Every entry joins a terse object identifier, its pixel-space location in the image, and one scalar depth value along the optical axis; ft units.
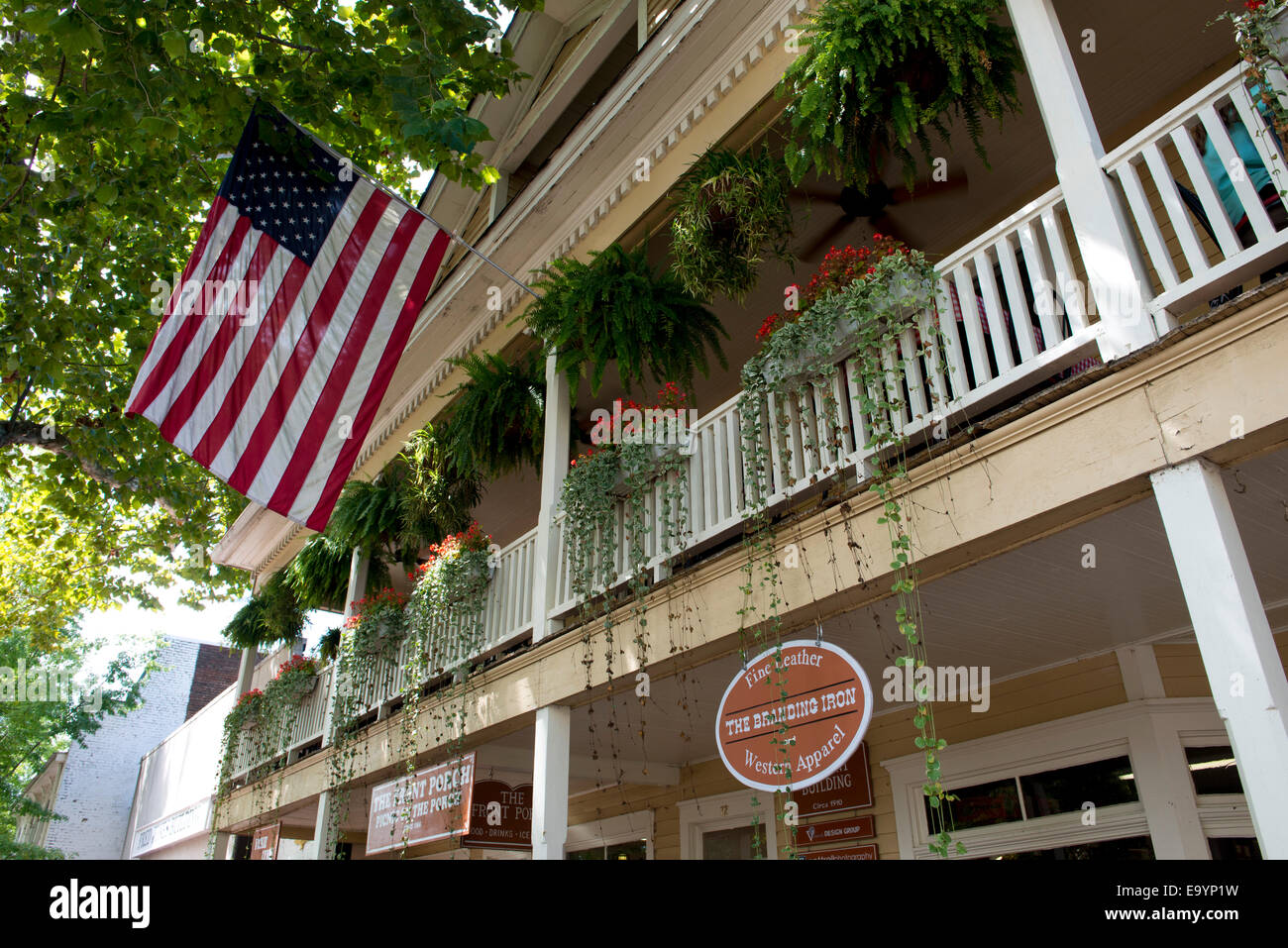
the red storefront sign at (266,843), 32.68
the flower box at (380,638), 28.81
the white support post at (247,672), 48.71
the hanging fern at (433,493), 29.45
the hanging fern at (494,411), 24.17
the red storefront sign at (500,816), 21.82
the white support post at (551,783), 18.65
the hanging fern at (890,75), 14.51
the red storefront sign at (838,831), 22.38
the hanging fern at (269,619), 42.70
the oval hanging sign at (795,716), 12.46
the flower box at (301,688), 36.35
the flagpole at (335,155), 18.58
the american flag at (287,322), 17.04
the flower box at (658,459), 18.85
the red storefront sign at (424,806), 21.18
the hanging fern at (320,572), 34.96
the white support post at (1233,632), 8.91
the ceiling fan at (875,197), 22.30
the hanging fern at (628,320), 19.54
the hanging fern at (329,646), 39.70
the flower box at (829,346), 13.87
